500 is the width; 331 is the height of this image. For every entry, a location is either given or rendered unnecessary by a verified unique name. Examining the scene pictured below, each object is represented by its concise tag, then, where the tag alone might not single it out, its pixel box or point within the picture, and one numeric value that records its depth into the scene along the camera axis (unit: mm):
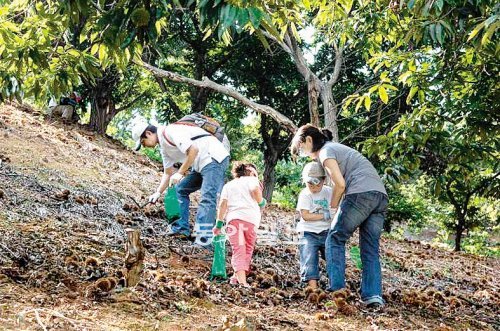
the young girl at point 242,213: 4355
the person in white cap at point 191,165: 5055
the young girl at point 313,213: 4488
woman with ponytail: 4031
